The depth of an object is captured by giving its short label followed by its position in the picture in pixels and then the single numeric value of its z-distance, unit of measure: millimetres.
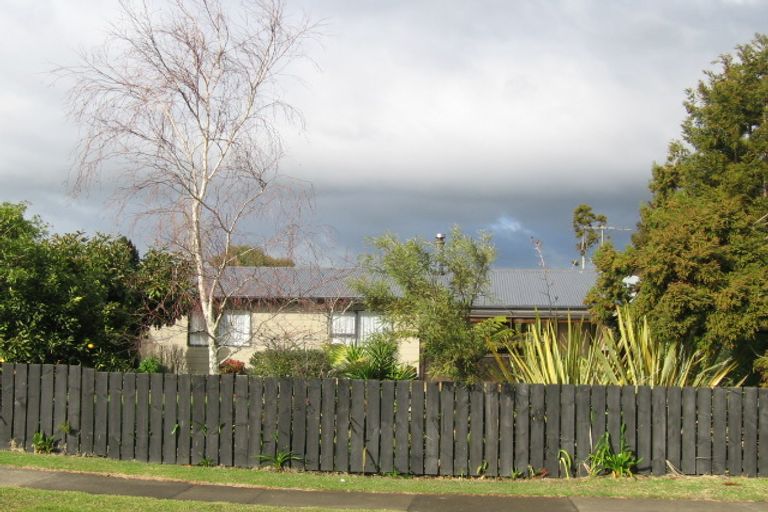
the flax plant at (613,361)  13297
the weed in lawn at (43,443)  13281
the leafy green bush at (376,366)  18294
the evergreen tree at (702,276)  12734
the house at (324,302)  15227
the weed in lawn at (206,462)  12844
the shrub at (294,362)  15919
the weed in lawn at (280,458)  12711
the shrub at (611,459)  12219
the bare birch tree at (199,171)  13891
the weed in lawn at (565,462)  12328
